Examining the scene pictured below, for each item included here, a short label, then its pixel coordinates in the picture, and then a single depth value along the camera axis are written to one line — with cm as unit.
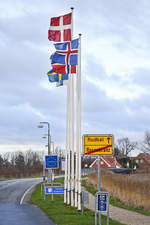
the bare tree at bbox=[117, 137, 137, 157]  13712
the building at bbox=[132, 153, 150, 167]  15150
